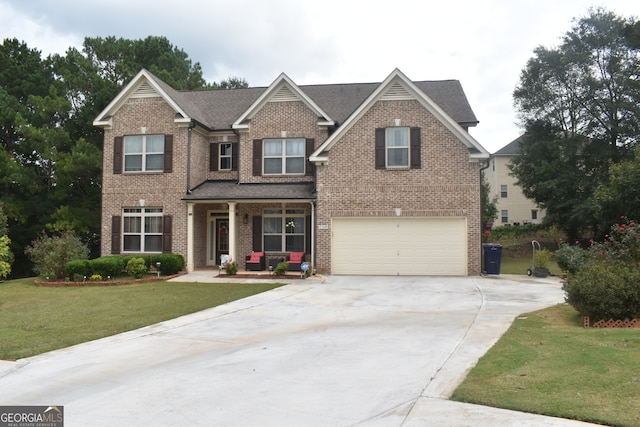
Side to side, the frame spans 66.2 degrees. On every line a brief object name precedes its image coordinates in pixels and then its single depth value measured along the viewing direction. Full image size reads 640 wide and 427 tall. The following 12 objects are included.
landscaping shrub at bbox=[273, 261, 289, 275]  17.66
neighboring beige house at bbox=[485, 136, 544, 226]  52.14
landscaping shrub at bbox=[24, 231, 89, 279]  18.23
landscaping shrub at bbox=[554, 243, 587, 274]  15.72
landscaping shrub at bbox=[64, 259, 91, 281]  17.56
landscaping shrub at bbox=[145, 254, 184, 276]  18.90
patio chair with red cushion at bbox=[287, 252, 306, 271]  18.52
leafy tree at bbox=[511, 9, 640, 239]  31.41
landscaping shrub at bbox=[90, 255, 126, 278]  17.81
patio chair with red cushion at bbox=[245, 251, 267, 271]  19.16
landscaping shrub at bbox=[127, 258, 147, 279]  17.97
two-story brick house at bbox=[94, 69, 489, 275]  18.67
